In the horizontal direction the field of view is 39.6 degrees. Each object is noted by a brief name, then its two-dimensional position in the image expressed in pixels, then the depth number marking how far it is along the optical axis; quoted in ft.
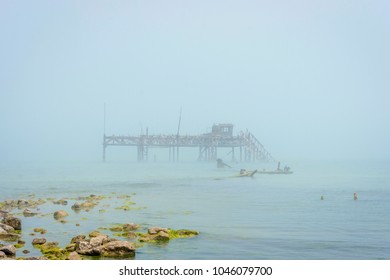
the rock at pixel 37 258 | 46.69
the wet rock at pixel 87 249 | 50.19
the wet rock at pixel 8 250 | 49.42
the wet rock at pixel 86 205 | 90.75
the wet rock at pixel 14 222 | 64.54
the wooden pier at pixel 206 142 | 361.92
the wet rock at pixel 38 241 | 56.03
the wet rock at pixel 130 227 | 66.03
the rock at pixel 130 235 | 60.84
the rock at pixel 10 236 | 58.54
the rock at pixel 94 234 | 58.29
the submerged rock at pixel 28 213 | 79.41
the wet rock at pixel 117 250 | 50.49
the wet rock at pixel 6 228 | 61.15
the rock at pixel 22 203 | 94.43
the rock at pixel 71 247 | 51.89
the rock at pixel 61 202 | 97.71
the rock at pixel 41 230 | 63.56
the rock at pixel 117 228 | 65.87
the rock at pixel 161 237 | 58.90
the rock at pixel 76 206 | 88.93
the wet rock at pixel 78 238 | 55.31
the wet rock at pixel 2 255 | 47.96
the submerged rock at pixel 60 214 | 77.38
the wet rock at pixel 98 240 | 51.06
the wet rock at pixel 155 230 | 61.05
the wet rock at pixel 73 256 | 47.82
